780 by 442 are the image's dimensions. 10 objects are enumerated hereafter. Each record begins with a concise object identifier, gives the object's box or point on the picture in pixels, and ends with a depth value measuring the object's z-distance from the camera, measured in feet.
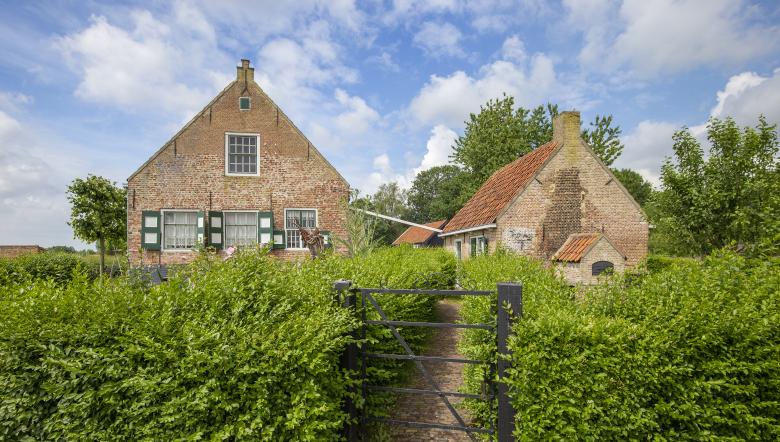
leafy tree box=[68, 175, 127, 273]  66.80
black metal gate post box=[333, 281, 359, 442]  13.65
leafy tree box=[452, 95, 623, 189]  91.71
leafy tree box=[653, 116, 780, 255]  39.93
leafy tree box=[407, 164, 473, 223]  201.68
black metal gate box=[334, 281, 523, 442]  12.14
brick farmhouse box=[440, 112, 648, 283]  45.14
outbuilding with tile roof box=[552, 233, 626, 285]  36.83
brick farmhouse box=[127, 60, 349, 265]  55.36
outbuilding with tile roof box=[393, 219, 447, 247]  129.49
